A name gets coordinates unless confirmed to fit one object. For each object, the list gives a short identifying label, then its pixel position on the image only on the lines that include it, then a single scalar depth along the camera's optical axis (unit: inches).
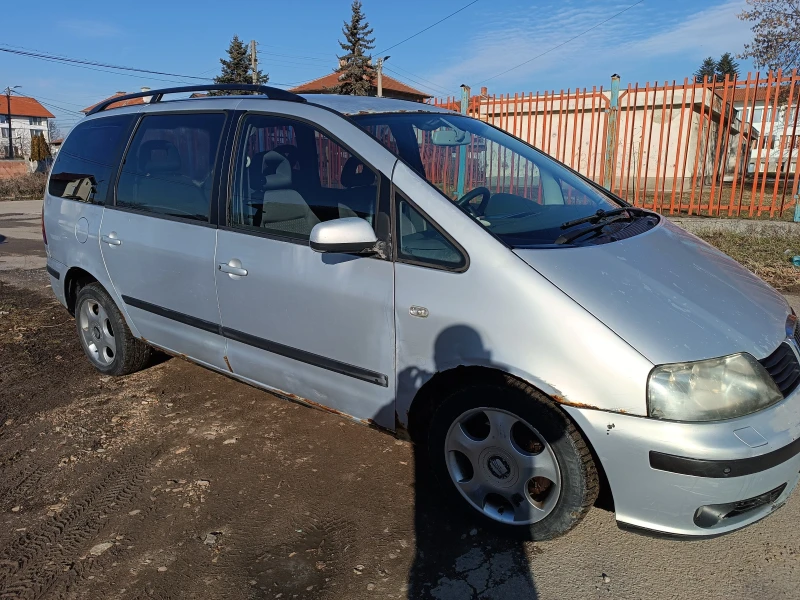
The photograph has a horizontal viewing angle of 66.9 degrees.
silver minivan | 82.0
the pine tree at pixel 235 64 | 1611.7
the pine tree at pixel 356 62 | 1642.5
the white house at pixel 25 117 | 3425.2
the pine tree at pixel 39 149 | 1674.5
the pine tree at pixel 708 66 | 3511.3
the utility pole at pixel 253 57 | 1318.9
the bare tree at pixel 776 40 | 716.0
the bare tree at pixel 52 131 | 3467.3
